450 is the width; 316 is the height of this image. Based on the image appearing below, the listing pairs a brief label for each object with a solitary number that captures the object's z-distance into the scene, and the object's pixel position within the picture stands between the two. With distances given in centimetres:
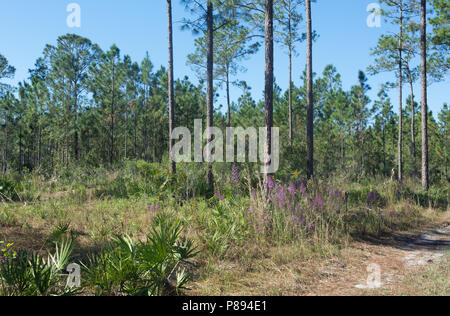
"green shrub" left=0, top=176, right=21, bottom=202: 882
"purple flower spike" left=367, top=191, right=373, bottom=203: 746
